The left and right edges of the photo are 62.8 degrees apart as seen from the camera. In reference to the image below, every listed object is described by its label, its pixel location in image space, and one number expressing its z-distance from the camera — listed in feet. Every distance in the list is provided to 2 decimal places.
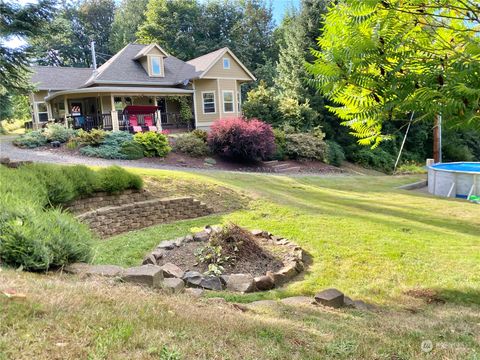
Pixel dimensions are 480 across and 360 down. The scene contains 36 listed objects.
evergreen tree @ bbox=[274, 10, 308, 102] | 90.48
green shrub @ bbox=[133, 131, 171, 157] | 58.89
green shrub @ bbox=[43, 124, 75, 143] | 62.80
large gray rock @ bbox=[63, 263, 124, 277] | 14.64
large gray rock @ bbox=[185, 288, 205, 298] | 15.21
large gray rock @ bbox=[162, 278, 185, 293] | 14.64
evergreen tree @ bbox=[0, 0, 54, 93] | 29.84
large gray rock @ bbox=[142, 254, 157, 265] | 21.27
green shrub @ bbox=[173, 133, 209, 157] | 63.64
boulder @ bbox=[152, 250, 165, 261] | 22.31
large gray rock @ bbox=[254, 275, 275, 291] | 19.19
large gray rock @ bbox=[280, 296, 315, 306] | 15.86
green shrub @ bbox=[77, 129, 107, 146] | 59.06
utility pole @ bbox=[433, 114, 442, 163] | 69.77
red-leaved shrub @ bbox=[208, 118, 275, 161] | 64.28
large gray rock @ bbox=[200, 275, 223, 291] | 18.69
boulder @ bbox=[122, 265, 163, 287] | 14.51
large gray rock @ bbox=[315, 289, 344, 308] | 15.72
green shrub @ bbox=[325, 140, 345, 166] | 77.64
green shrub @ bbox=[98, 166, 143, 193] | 30.45
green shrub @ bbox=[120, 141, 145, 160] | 56.85
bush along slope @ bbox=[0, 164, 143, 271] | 14.21
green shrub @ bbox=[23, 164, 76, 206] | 25.80
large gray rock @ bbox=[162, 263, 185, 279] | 18.27
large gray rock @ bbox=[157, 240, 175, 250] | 24.02
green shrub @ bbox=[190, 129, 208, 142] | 67.67
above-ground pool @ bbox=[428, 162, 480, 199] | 51.75
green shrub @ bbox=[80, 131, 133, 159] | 55.77
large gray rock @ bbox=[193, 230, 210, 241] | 25.61
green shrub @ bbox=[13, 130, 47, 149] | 62.69
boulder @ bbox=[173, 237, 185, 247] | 24.62
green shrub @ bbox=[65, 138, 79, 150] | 58.75
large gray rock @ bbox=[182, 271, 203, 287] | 18.71
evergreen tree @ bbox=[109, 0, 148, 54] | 164.86
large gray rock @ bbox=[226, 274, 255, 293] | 18.71
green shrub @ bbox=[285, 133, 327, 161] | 72.59
